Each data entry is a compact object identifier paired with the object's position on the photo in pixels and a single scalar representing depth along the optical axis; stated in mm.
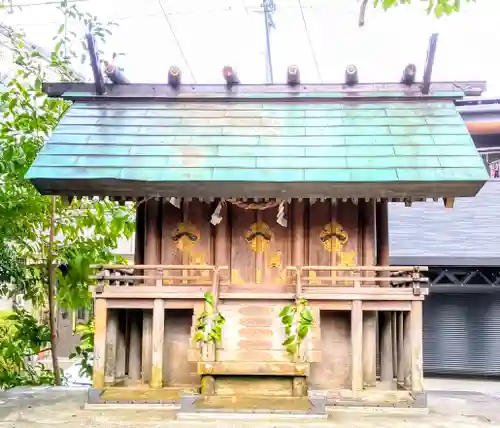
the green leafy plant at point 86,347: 10625
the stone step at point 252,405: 7180
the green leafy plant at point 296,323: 7918
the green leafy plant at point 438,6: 4516
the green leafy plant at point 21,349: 11391
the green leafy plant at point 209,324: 7930
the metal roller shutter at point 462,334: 14672
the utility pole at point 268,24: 13648
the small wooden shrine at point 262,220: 8141
